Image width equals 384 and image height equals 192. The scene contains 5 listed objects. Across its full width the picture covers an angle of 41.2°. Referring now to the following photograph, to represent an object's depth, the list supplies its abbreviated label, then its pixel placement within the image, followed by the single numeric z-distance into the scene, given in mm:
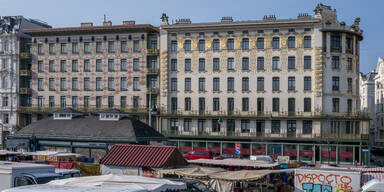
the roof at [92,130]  45562
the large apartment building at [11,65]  72188
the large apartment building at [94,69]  66625
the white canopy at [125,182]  16156
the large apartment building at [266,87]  60375
